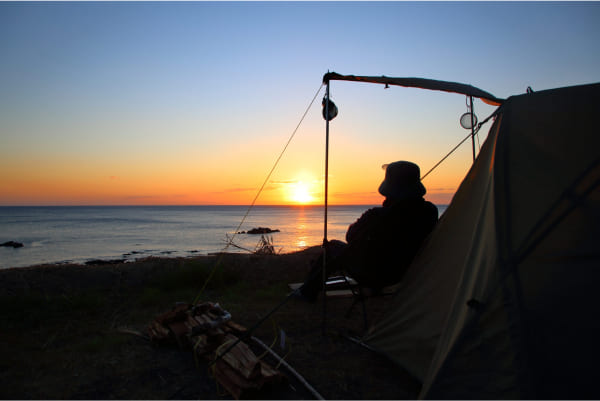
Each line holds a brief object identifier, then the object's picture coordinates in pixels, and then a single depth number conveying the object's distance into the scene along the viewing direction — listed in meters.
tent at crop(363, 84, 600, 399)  2.01
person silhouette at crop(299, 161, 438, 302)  3.61
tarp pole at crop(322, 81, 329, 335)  3.85
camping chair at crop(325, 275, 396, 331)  4.04
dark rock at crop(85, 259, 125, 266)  16.69
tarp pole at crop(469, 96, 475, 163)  4.12
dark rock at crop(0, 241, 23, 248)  24.61
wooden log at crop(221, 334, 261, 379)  2.70
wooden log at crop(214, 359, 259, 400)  2.63
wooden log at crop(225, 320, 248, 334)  3.70
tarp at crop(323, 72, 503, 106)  3.58
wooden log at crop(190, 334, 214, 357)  3.30
